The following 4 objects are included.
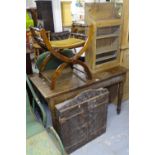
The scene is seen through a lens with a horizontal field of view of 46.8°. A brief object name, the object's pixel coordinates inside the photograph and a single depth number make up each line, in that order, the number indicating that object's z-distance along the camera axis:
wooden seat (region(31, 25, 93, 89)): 1.49
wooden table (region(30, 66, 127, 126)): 1.53
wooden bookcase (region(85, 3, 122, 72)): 1.78
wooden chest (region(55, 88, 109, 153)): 1.52
